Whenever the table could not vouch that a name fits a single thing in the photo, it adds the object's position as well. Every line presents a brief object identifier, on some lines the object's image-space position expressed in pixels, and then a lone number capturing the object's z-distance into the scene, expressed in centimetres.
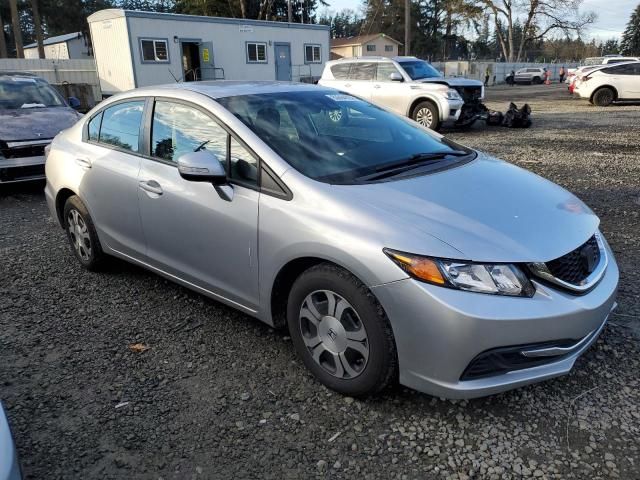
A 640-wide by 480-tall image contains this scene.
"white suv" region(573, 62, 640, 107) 1745
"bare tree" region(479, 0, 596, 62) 5378
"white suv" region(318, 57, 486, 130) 1249
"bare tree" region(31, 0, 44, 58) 3581
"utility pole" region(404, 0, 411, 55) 3041
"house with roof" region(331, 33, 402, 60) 5125
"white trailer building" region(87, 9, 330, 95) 2183
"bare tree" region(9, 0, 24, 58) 3135
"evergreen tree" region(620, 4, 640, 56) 7812
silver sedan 229
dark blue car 711
